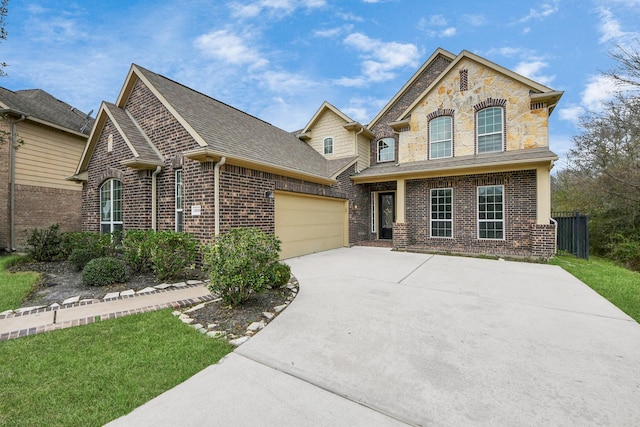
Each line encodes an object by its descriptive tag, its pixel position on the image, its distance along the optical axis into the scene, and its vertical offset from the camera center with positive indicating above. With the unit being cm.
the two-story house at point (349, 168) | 746 +155
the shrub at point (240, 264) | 420 -82
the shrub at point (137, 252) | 629 -88
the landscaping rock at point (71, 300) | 462 -152
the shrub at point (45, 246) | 811 -94
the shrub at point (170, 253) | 583 -87
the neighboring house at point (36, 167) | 1035 +206
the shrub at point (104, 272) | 557 -123
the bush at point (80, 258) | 688 -112
